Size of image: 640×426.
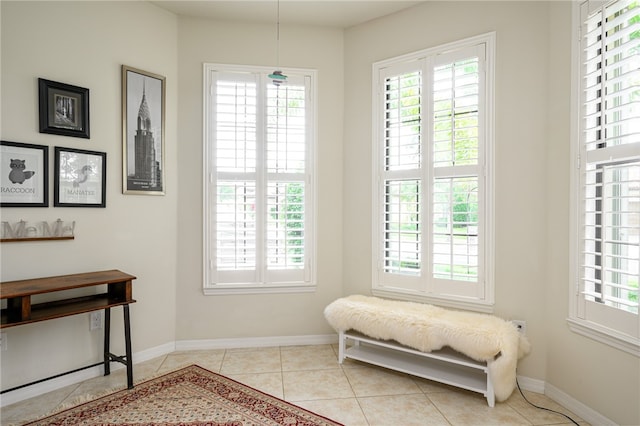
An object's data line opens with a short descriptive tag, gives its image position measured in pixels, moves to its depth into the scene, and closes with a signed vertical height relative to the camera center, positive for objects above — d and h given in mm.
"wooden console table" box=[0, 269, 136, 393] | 2055 -611
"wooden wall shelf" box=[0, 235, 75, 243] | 2342 -200
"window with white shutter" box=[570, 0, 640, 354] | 1947 +199
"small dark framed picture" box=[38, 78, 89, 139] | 2488 +715
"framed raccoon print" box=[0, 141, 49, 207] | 2338 +229
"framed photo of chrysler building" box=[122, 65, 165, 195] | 2953 +657
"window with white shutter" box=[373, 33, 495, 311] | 2752 +288
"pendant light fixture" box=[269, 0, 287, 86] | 2672 +1365
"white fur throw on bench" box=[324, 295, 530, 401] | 2297 -834
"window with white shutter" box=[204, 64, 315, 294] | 3311 +271
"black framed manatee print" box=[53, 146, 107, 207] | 2578 +232
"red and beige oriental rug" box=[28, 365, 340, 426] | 2186 -1271
